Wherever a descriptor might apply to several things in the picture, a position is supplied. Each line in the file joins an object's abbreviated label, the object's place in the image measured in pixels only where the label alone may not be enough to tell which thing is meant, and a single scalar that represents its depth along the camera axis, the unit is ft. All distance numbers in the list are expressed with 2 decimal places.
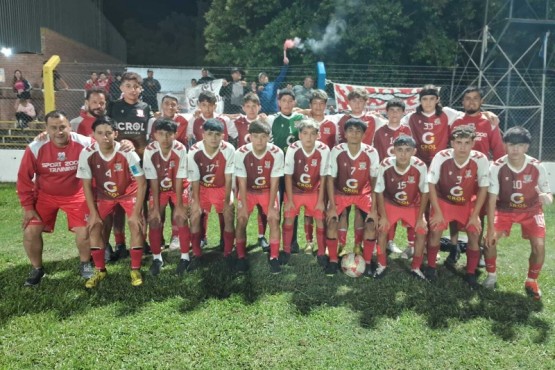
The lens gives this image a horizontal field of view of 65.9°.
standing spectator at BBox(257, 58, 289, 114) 26.23
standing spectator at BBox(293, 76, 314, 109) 24.75
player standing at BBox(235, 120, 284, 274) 15.31
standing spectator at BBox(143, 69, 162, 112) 31.91
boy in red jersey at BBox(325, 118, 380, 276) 15.21
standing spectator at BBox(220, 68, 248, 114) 29.71
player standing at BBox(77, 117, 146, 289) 14.30
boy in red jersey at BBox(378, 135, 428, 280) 14.64
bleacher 35.14
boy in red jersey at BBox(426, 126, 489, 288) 14.25
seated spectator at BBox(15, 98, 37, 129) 36.96
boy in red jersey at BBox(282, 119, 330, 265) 15.45
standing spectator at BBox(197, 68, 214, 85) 30.99
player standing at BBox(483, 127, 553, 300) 13.82
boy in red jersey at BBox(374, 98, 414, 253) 16.56
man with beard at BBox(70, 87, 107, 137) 16.34
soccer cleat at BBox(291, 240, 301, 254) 17.80
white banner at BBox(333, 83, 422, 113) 32.07
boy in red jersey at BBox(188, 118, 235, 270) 15.35
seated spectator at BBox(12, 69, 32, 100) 37.47
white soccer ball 15.06
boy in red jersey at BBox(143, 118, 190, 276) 15.21
